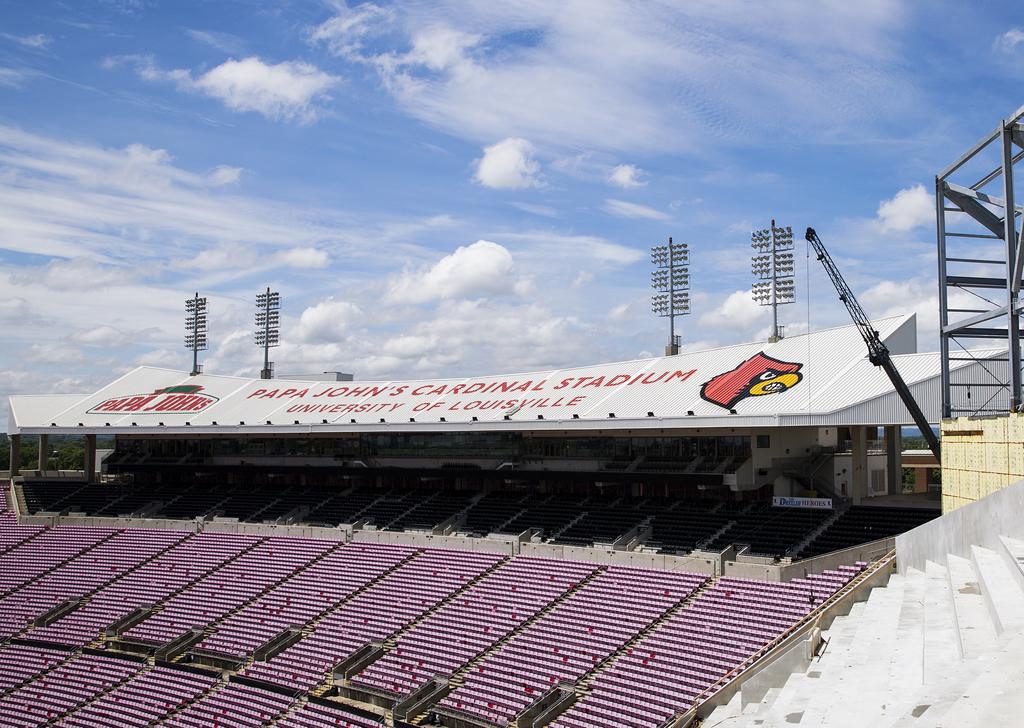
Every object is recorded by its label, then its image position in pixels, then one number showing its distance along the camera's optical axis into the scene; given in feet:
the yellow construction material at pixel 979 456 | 69.26
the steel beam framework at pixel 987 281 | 78.02
